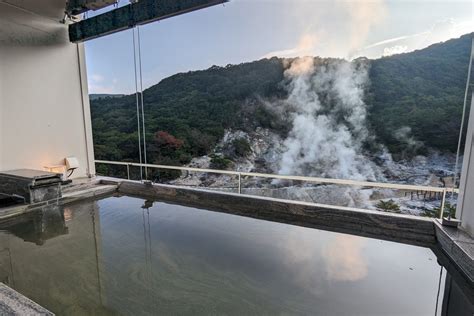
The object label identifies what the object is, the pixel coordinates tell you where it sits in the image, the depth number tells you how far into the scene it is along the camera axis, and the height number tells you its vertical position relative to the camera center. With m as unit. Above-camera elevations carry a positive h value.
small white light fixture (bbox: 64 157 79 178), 4.67 -0.69
